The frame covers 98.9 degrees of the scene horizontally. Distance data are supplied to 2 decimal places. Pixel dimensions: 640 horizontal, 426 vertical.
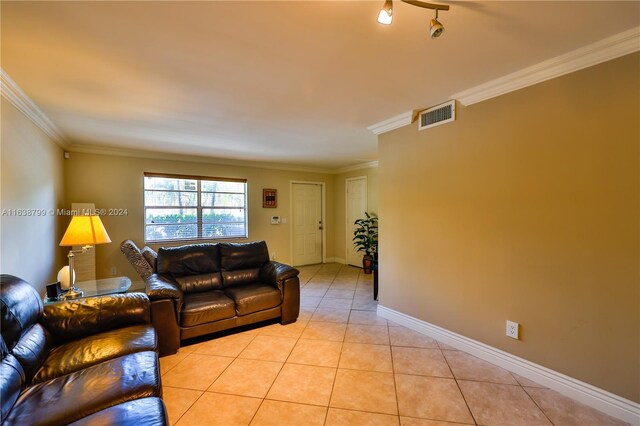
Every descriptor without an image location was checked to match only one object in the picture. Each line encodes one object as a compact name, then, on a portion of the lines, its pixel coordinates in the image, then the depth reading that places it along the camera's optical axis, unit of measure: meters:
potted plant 5.54
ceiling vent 2.63
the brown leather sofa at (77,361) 1.22
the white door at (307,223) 6.47
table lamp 2.32
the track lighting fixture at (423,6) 1.28
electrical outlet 2.22
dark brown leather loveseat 2.55
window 4.89
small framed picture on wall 5.99
